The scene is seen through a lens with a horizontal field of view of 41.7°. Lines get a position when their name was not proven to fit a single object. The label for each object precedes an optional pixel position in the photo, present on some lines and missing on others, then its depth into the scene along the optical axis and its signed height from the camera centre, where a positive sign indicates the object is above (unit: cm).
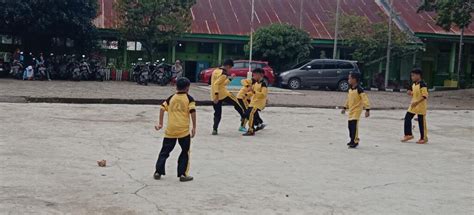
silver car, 2931 -35
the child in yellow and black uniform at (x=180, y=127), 749 -80
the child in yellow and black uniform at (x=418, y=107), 1220 -70
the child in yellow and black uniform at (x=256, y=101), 1230 -73
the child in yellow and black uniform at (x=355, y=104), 1112 -65
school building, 3284 +164
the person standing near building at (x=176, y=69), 2783 -35
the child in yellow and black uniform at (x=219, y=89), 1205 -50
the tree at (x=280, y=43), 3095 +111
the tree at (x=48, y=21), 2545 +149
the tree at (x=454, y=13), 2614 +252
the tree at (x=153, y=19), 2870 +193
